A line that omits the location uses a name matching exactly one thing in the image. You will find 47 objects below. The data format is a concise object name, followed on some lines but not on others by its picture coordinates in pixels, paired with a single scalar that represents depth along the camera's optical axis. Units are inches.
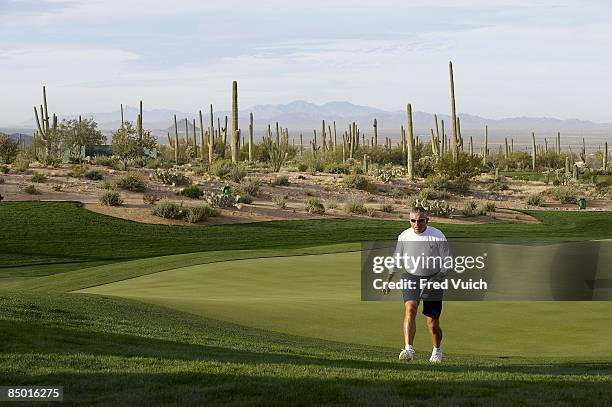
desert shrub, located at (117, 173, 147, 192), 1854.1
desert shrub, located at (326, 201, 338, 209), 1861.5
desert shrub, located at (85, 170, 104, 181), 1979.6
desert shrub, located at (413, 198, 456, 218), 1850.4
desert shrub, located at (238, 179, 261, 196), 1907.0
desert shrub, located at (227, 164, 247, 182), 2096.5
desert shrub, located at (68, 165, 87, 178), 1983.3
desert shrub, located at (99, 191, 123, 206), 1652.3
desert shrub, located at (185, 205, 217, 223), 1594.5
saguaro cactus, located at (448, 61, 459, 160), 2357.3
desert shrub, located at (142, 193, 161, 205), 1723.7
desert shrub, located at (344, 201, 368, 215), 1838.1
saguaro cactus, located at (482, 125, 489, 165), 3478.6
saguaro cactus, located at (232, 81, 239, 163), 2190.0
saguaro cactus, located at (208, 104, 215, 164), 2880.7
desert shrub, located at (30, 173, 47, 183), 1872.5
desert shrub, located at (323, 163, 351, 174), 2539.4
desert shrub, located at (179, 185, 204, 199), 1861.5
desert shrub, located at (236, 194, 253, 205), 1819.6
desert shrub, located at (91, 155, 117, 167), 2221.9
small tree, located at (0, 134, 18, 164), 2440.9
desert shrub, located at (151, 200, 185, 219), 1599.4
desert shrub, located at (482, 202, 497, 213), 1898.4
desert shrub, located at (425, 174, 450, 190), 2215.8
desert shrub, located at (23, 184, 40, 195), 1738.4
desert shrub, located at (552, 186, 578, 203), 2136.2
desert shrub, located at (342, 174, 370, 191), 2155.5
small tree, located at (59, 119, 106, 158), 2812.5
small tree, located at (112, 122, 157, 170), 2513.5
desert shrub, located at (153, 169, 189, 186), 1975.9
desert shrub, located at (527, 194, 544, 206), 2094.0
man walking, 452.8
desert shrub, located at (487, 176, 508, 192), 2354.8
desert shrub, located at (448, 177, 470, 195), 2244.1
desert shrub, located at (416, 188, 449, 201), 2090.3
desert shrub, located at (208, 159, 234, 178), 2156.7
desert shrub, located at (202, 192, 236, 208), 1732.3
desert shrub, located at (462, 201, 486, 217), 1857.8
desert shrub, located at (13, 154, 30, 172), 1968.5
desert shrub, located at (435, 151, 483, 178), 2390.5
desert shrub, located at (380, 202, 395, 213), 1893.7
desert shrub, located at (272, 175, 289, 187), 2085.5
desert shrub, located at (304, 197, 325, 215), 1803.6
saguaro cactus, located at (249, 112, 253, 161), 2969.0
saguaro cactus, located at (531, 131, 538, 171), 3603.8
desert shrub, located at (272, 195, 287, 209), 1812.3
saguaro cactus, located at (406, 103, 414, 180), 2390.5
